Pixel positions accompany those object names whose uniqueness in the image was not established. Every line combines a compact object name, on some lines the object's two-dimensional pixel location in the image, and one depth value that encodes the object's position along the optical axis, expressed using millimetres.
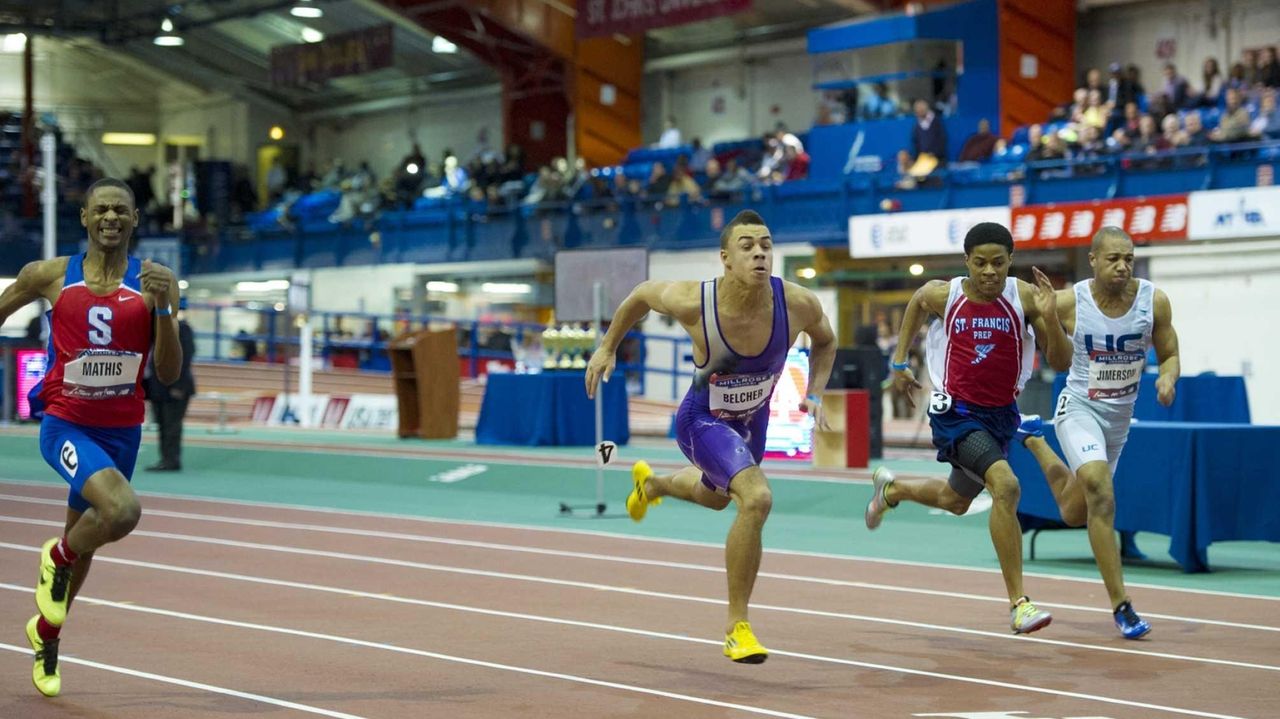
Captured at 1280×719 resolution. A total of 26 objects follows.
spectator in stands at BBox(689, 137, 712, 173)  35212
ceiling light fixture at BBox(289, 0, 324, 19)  42256
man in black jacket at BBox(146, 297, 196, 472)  21000
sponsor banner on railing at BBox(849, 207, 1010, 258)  27891
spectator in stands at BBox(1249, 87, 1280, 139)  24812
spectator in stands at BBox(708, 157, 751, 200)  32656
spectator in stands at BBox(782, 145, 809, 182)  32781
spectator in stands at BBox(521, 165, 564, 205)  36531
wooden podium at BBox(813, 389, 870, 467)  18484
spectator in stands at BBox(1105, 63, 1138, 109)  28312
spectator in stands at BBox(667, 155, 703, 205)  33375
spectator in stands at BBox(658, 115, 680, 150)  38500
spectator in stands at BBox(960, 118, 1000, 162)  29609
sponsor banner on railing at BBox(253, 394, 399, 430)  28922
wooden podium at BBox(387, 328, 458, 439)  25219
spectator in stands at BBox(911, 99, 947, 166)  30453
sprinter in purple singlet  8055
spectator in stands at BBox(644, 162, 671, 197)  34219
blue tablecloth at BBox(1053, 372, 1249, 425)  15094
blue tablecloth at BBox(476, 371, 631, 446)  23844
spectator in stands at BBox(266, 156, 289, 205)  48531
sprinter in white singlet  9508
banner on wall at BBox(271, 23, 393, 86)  41000
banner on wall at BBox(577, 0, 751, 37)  33062
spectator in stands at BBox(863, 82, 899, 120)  32781
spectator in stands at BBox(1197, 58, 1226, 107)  26938
